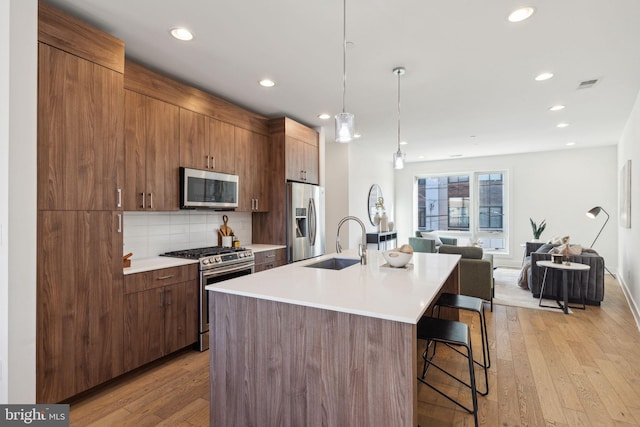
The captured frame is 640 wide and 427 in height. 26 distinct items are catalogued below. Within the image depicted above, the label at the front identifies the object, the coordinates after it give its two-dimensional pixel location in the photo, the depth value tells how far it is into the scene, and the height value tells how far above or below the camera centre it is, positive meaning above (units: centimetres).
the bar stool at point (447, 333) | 178 -68
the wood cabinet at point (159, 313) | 253 -83
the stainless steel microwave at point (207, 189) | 318 +24
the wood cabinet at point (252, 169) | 394 +54
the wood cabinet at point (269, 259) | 380 -56
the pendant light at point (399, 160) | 339 +54
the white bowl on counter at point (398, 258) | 246 -34
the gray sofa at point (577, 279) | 433 -91
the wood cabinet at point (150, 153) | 275 +53
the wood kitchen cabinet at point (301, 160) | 435 +73
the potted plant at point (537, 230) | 654 -36
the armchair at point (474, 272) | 424 -78
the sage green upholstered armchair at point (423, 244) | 608 -60
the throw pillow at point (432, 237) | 655 -50
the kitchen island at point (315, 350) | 143 -66
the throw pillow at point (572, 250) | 446 -51
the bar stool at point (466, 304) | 236 -68
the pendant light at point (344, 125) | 229 +60
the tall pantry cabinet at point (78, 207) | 202 +4
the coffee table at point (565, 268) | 406 -68
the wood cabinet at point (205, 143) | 323 +73
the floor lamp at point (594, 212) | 506 +0
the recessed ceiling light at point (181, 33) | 238 +132
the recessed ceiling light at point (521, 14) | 212 +130
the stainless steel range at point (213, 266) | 310 -53
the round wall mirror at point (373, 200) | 718 +27
